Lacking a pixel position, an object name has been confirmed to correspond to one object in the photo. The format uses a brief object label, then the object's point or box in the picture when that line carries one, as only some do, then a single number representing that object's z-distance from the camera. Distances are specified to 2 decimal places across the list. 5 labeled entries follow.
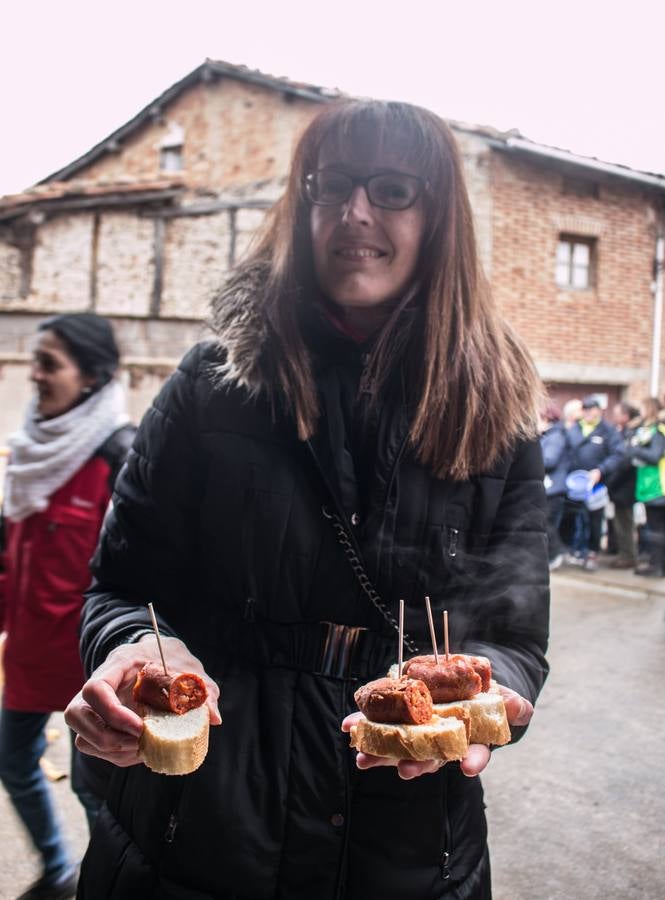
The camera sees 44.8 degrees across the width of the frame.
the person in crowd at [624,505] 9.70
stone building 13.30
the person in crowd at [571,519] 10.00
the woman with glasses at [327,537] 1.47
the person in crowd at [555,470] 9.90
